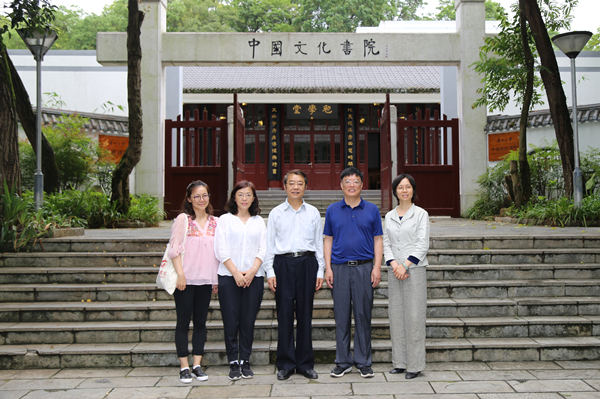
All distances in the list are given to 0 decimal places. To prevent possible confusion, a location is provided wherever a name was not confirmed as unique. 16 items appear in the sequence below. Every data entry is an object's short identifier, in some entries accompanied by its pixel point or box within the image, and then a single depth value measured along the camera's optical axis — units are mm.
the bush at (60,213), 5664
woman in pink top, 3703
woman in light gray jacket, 3730
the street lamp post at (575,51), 7734
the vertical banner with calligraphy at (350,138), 15141
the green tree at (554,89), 8281
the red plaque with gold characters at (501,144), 10656
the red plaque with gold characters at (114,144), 11375
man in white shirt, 3742
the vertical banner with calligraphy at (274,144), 15211
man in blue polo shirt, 3752
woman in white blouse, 3732
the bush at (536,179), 9617
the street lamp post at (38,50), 7172
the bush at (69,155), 10031
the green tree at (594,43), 19859
